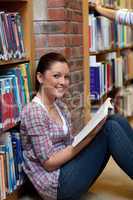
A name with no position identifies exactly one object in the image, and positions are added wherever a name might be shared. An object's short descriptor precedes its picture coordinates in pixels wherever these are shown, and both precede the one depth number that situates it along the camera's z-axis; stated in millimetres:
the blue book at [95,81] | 3342
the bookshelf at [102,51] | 2895
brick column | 2383
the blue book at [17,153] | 2070
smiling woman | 1925
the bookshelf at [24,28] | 2156
